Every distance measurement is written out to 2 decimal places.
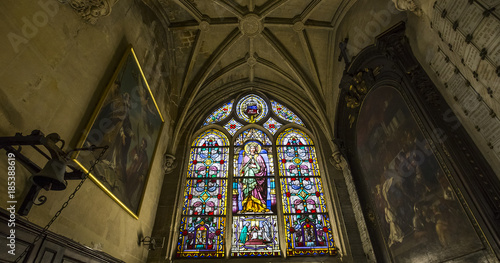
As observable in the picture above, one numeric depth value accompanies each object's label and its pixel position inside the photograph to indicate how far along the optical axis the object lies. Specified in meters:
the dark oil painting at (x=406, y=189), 3.89
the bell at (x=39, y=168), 2.54
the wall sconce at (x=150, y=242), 6.36
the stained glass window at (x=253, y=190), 7.15
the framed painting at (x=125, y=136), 4.39
